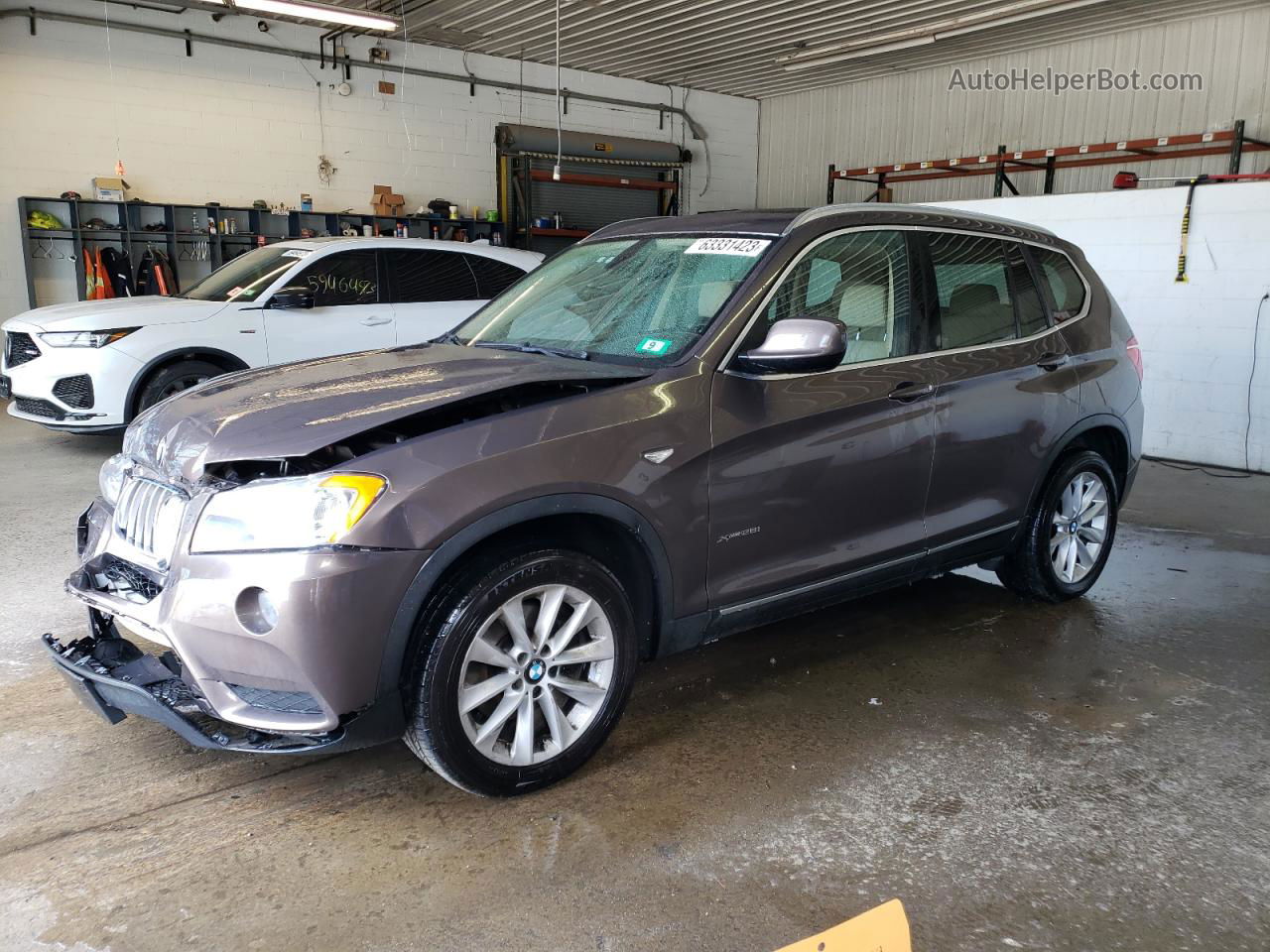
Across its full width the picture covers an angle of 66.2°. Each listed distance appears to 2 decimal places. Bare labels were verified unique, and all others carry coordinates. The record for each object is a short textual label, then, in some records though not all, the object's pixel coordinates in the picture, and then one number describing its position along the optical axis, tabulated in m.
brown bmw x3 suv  2.32
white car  7.04
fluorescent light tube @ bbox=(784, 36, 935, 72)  13.08
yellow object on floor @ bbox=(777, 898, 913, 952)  1.59
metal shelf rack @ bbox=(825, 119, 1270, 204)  11.65
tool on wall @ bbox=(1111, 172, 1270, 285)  7.71
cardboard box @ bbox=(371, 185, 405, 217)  13.77
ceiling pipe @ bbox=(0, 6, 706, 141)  11.23
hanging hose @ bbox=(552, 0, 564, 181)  13.45
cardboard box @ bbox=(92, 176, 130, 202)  11.70
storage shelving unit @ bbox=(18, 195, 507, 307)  11.45
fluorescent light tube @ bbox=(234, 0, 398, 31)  10.05
